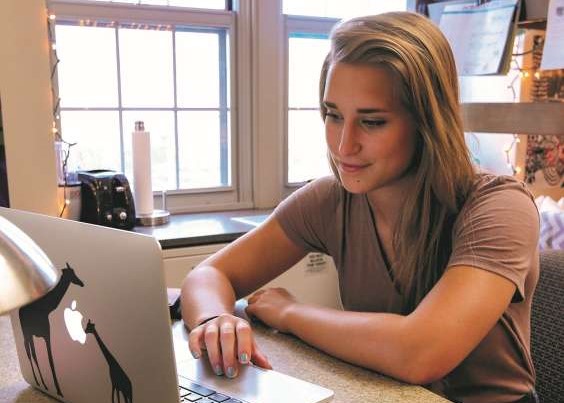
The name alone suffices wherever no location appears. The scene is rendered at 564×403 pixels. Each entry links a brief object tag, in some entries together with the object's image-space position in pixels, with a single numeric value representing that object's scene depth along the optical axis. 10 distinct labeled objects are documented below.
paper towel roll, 2.21
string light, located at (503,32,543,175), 2.40
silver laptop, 0.67
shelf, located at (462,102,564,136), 1.84
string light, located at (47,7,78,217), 2.09
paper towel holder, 2.30
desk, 0.90
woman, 0.97
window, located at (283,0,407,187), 2.76
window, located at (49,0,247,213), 2.36
